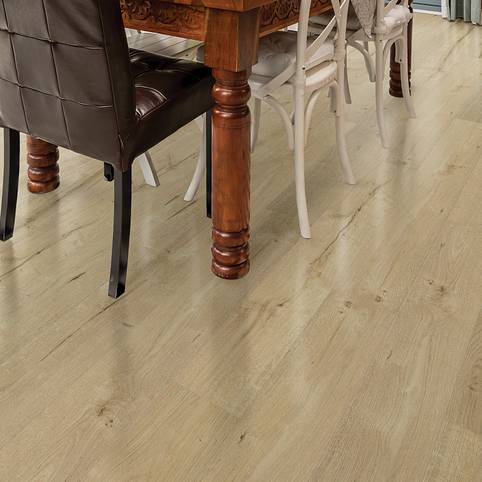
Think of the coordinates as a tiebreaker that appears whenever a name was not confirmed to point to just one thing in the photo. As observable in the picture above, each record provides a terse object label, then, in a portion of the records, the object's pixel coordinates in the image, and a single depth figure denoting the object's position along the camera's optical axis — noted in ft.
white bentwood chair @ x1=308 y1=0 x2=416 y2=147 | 9.53
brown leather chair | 5.72
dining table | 6.18
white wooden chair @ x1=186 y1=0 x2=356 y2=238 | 7.55
